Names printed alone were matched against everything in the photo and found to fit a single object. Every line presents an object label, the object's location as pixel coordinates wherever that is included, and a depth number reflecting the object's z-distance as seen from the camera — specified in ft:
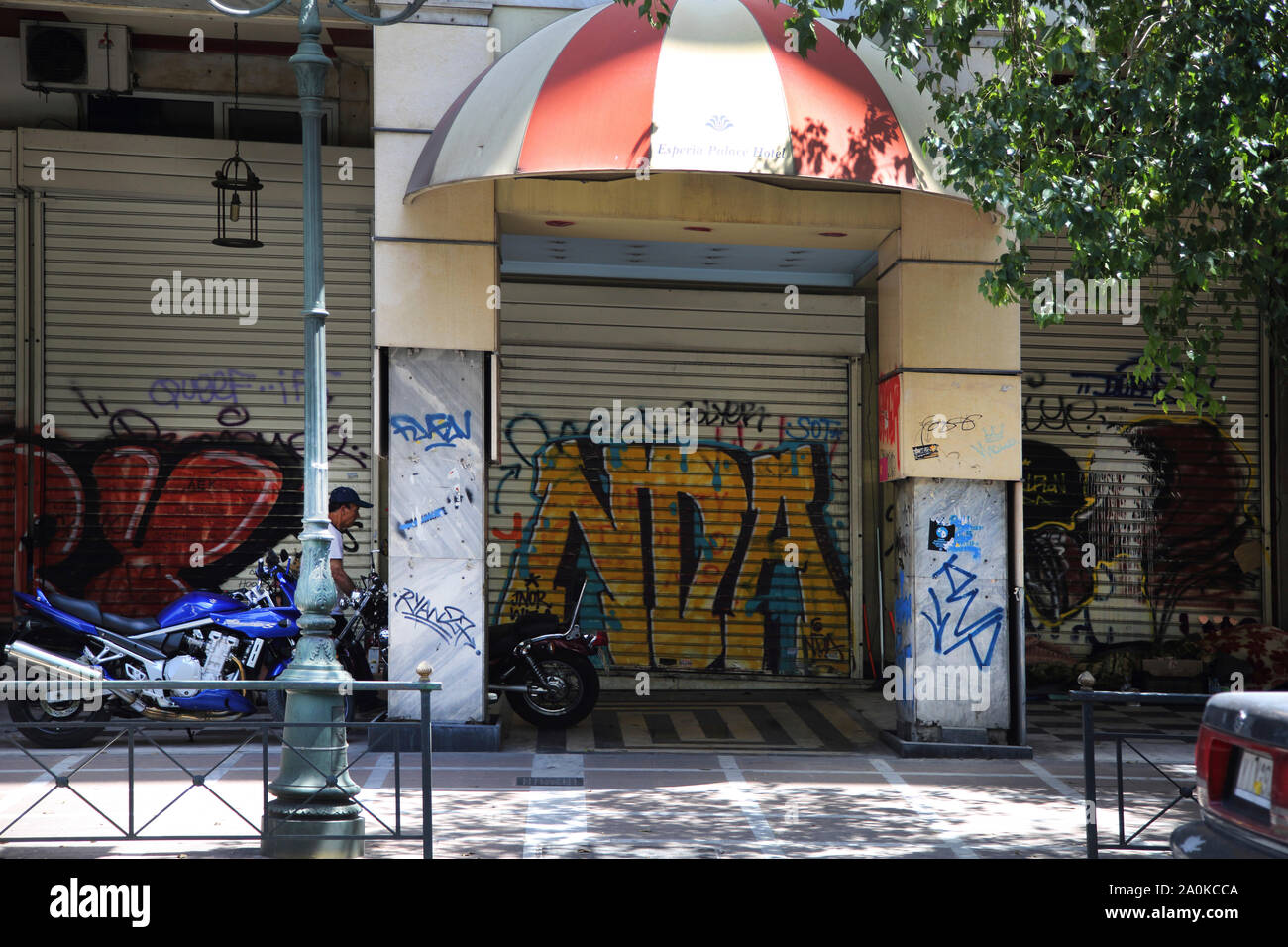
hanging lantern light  41.39
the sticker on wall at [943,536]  33.40
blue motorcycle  32.96
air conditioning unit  39.96
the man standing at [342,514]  35.91
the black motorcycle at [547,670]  35.24
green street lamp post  21.77
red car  14.83
